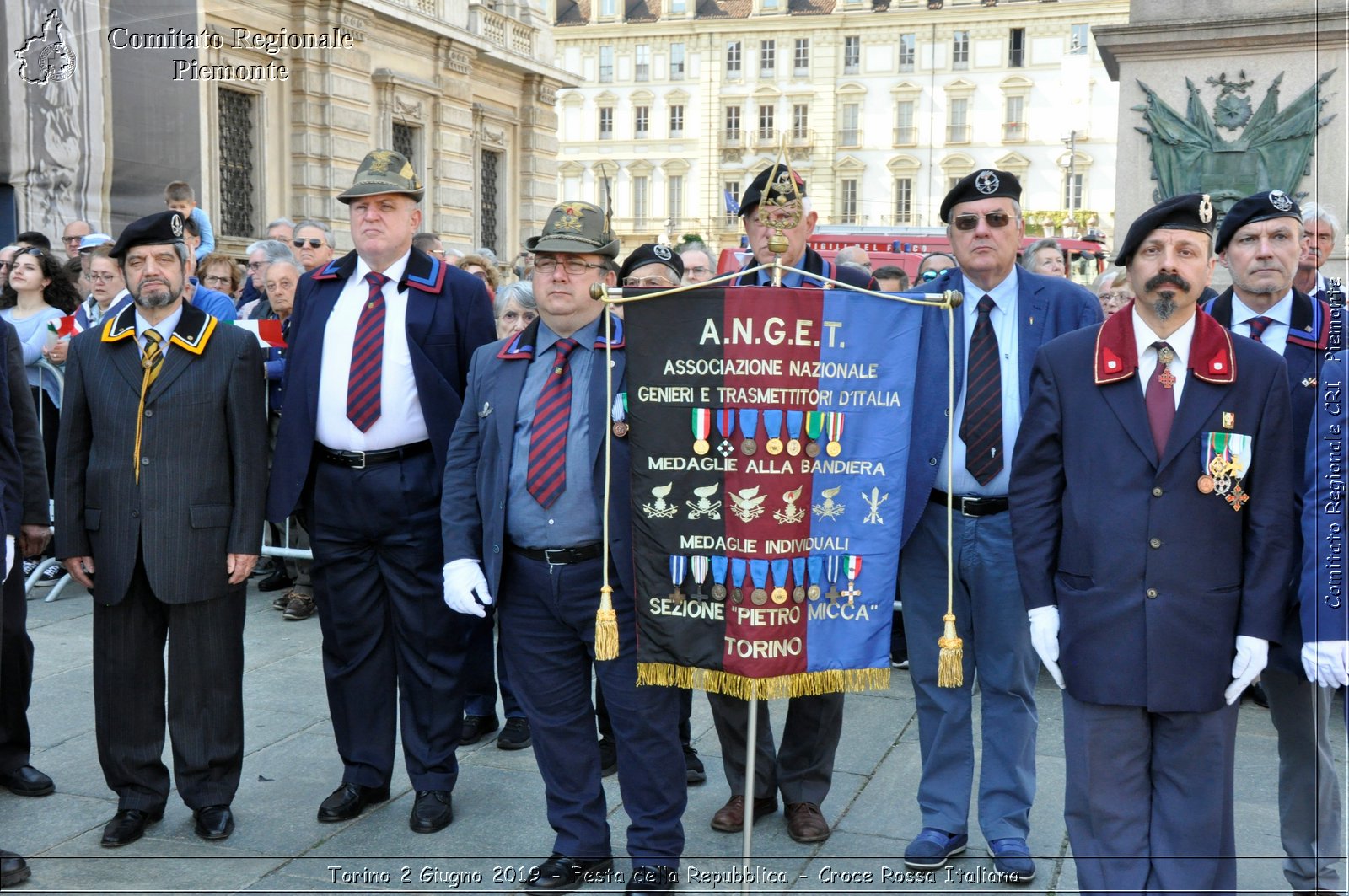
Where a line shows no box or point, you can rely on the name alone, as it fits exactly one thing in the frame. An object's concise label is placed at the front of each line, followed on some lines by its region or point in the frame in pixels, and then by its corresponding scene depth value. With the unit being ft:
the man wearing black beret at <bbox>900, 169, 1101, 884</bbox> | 14.82
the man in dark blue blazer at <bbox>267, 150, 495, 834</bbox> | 16.20
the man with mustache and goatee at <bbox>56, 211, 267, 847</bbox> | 15.57
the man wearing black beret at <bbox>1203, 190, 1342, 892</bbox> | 13.62
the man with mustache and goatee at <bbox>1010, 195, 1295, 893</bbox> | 11.83
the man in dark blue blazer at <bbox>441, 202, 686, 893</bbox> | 14.16
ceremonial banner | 12.76
